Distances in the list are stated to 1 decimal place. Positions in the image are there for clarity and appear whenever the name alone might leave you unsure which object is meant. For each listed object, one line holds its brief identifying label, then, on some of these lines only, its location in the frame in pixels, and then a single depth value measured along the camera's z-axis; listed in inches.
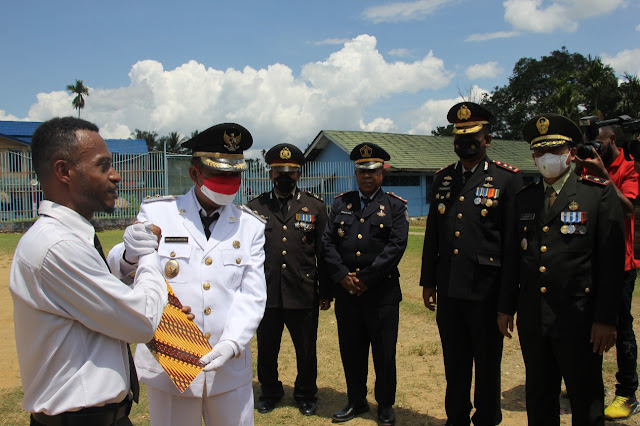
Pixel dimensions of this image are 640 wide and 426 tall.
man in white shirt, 63.5
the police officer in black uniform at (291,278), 171.8
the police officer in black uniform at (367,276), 157.9
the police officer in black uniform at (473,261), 135.2
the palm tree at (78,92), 1759.4
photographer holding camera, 150.7
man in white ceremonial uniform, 93.9
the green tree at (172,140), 1878.7
